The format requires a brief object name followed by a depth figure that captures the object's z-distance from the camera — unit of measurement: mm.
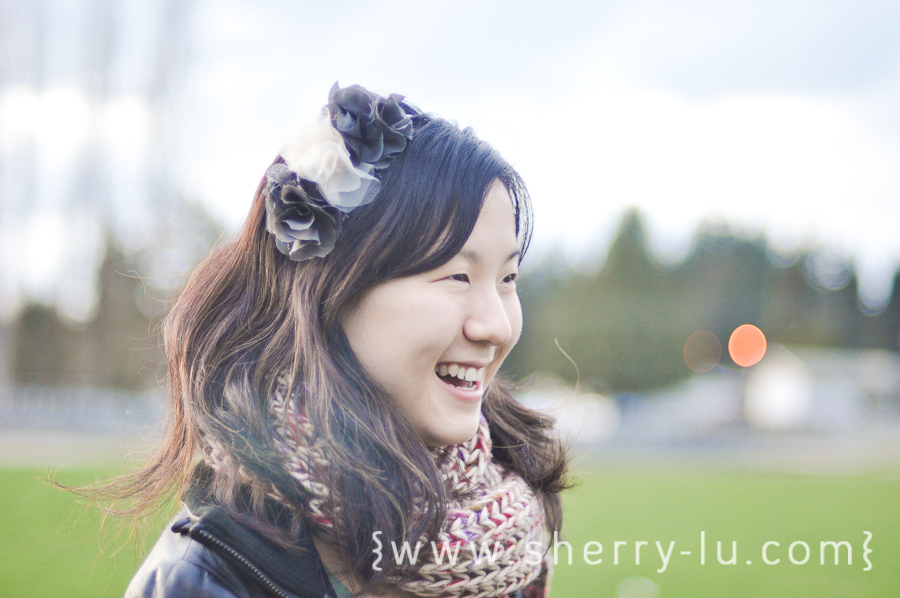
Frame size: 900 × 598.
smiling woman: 982
